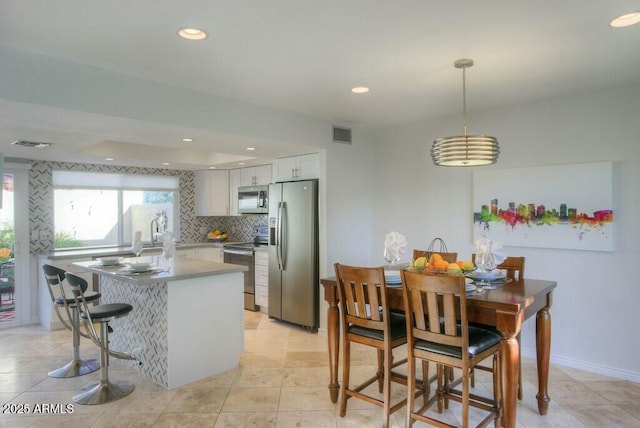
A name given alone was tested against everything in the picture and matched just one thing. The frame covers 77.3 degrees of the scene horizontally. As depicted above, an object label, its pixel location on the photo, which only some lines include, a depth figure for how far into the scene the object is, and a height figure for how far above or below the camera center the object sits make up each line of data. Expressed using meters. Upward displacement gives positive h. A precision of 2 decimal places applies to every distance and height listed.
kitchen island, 3.27 -0.88
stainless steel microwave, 5.81 +0.28
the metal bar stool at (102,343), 3.03 -0.97
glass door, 5.05 -0.44
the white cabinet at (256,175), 5.93 +0.66
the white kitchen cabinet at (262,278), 5.53 -0.84
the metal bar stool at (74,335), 3.34 -1.03
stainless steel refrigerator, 4.67 -0.42
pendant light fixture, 2.73 +0.47
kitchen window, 5.62 +0.20
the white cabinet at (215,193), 6.57 +0.43
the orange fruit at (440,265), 2.80 -0.34
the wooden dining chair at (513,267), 3.07 -0.41
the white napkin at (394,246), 3.01 -0.22
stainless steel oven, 5.70 -0.71
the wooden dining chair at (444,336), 2.26 -0.73
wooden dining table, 2.29 -0.63
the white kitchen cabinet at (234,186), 6.39 +0.52
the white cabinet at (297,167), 4.73 +0.62
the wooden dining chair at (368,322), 2.58 -0.72
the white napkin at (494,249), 2.80 -0.23
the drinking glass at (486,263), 2.80 -0.33
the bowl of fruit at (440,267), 2.79 -0.36
